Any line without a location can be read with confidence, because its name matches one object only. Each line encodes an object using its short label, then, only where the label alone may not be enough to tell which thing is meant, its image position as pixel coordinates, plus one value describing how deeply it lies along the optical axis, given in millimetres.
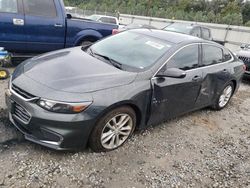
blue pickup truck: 4386
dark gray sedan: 2229
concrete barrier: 13488
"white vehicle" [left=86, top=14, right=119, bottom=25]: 13249
